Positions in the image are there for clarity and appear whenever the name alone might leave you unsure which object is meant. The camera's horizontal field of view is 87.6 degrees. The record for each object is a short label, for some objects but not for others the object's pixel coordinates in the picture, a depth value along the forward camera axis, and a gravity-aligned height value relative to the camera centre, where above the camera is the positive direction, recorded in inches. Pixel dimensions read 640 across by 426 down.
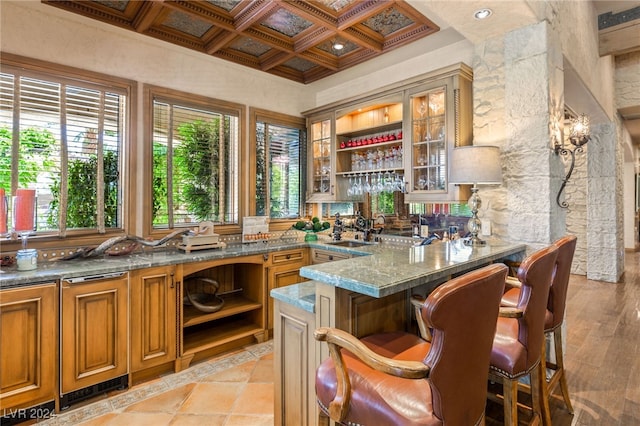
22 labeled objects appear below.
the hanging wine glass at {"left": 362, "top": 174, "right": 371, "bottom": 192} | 157.6 +13.5
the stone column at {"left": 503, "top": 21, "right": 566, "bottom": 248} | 98.9 +25.2
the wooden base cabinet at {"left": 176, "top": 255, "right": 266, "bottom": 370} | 116.5 -36.7
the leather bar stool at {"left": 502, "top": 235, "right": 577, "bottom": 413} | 73.9 -21.0
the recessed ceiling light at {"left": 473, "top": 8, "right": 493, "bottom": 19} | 96.0 +58.5
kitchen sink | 154.1 -13.5
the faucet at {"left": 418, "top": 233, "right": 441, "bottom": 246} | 125.3 -9.8
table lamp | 98.3 +13.7
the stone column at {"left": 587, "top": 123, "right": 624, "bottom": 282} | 212.2 +4.9
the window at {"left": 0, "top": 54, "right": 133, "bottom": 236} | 102.3 +24.2
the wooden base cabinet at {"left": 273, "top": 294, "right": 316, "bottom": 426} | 64.6 -30.8
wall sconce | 104.9 +25.0
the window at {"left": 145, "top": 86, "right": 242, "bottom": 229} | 131.1 +23.6
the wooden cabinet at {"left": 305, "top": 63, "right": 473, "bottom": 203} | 119.0 +31.7
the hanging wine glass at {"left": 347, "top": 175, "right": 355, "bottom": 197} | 165.3 +12.9
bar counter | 58.4 -18.1
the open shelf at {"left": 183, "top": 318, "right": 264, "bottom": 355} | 118.5 -45.7
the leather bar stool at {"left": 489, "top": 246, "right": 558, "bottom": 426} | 60.1 -23.0
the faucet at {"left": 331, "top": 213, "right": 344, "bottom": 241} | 159.8 -7.3
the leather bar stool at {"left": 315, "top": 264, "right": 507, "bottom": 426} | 39.9 -20.8
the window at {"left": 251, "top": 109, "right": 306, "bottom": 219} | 162.6 +25.7
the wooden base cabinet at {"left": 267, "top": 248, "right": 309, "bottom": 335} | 134.5 -22.8
